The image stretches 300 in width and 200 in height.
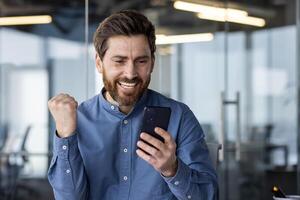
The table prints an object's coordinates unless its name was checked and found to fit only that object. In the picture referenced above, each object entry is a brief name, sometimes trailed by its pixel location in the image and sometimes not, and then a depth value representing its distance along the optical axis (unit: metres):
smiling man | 1.44
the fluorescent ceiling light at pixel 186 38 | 5.48
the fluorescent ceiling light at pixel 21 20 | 6.16
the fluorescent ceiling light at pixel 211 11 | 5.66
